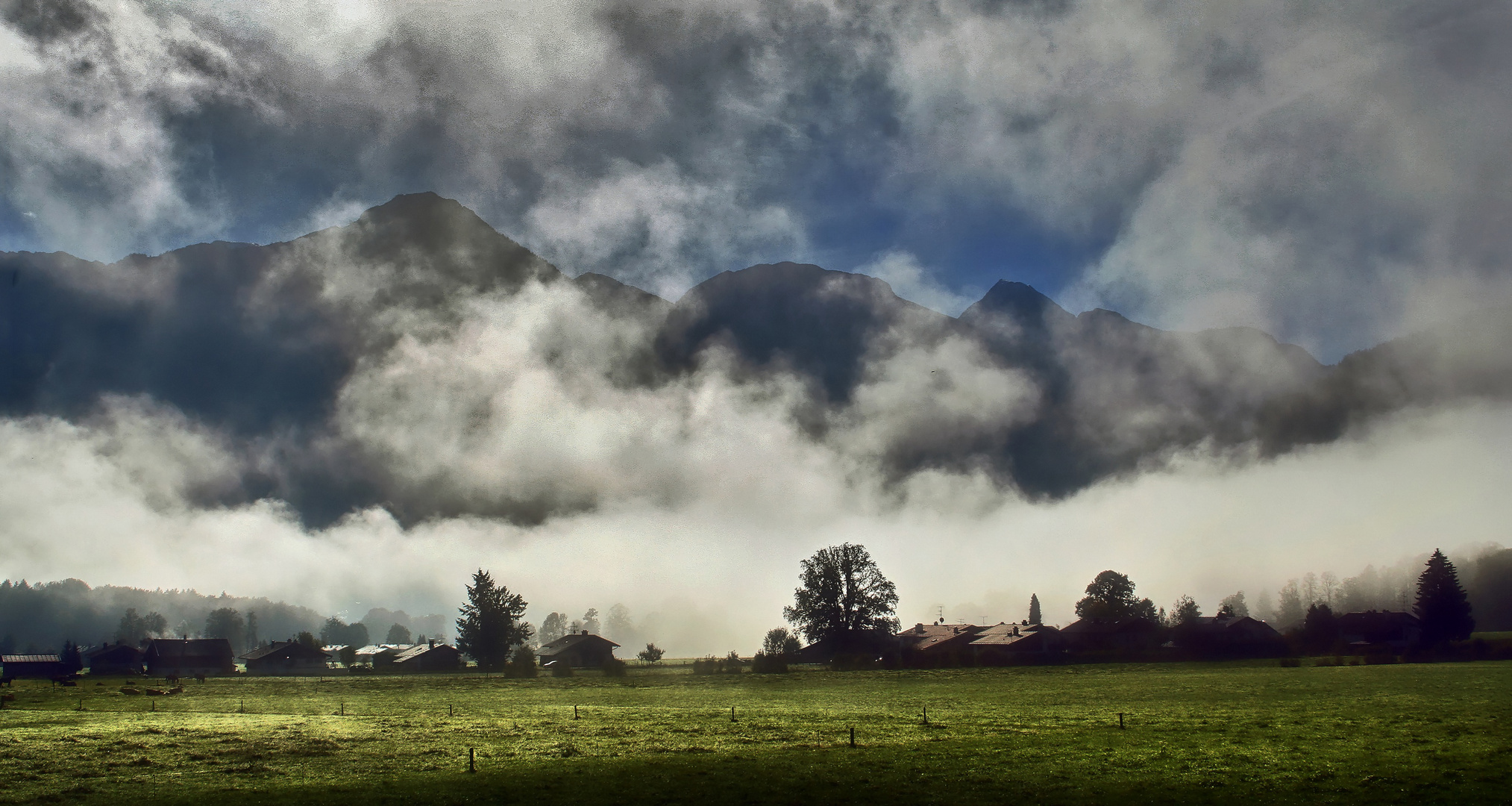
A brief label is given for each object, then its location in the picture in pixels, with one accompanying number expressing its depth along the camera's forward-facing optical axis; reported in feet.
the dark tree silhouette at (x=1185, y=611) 594.98
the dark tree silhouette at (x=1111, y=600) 511.40
